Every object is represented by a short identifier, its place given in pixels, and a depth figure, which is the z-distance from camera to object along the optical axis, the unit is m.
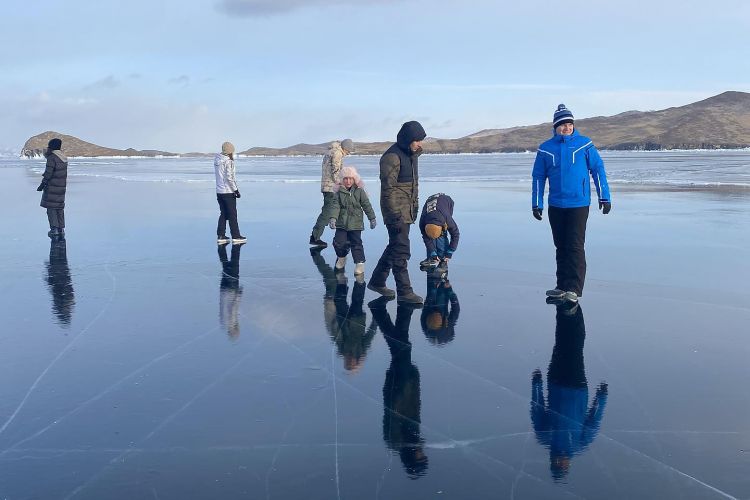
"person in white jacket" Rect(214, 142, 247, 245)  12.55
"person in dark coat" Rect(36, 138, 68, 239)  13.49
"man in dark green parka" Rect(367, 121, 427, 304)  7.79
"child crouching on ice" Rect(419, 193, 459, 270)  9.52
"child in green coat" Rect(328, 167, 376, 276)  9.74
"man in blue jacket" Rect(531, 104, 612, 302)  7.82
